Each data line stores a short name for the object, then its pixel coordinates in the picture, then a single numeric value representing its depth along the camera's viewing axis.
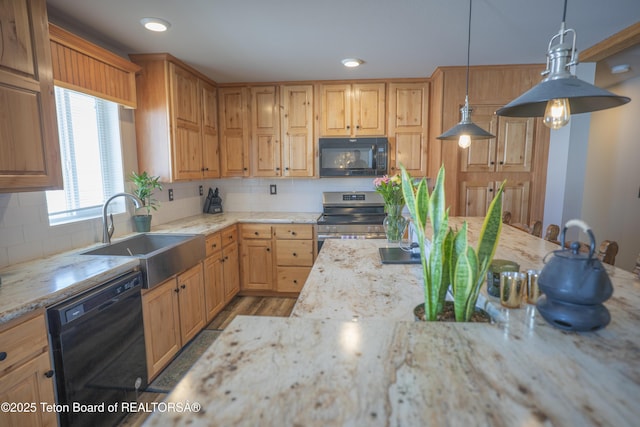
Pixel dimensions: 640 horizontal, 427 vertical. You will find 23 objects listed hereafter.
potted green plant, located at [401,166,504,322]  0.94
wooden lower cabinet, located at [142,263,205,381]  2.11
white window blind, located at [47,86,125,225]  2.17
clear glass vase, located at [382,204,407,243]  2.04
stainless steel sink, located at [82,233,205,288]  2.04
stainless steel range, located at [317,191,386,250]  3.53
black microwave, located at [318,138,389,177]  3.61
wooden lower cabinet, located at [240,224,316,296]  3.57
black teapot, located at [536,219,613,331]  0.84
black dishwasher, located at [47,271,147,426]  1.46
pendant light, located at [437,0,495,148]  1.95
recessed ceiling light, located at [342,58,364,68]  2.97
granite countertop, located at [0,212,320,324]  1.30
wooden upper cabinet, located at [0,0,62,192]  1.48
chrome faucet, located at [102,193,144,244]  2.21
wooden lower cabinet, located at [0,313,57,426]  1.21
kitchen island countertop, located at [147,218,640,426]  0.59
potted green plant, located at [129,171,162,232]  2.64
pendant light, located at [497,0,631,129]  0.89
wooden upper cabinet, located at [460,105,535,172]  3.27
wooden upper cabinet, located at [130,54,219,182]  2.79
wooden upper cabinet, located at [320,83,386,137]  3.61
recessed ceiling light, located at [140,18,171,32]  2.14
